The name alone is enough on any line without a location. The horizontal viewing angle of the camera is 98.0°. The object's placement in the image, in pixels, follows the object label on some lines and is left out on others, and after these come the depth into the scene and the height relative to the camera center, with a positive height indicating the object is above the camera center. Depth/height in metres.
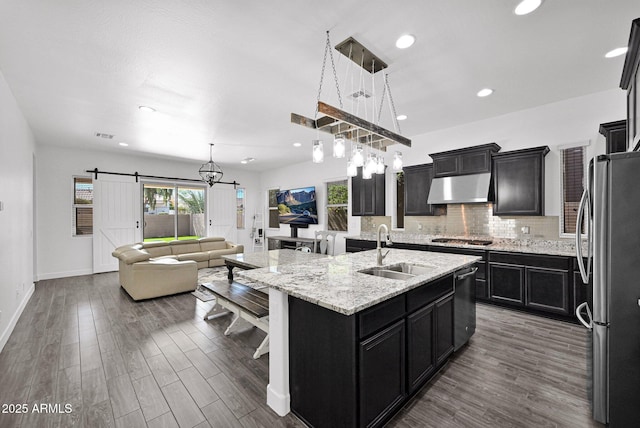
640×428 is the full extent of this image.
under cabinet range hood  4.14 +0.35
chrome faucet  2.54 -0.40
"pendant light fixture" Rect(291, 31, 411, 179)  2.32 +0.76
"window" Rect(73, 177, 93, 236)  6.32 +0.20
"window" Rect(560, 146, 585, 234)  3.70 +0.36
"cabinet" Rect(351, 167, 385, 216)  5.80 +0.36
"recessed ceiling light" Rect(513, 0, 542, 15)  1.99 +1.50
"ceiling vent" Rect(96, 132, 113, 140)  5.08 +1.48
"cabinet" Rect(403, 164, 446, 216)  4.92 +0.39
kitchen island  1.54 -0.81
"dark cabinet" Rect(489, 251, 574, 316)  3.37 -0.91
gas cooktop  4.18 -0.47
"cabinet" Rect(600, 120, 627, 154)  2.92 +0.80
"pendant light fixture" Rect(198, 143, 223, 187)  6.12 +0.91
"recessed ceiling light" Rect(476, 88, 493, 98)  3.45 +1.50
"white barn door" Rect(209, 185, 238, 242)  8.36 +0.01
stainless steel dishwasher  2.54 -0.93
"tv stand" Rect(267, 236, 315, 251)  7.01 -0.80
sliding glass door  7.68 +0.08
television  7.43 +0.19
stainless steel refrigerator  1.63 -0.48
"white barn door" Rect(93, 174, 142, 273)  6.42 -0.06
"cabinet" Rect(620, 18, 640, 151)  1.87 +0.96
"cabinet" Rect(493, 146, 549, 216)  3.78 +0.41
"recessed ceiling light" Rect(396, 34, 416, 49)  2.37 +1.49
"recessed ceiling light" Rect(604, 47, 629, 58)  2.58 +1.49
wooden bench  2.58 -0.91
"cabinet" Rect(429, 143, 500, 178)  4.18 +0.81
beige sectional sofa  4.25 -0.97
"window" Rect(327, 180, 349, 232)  6.92 +0.19
